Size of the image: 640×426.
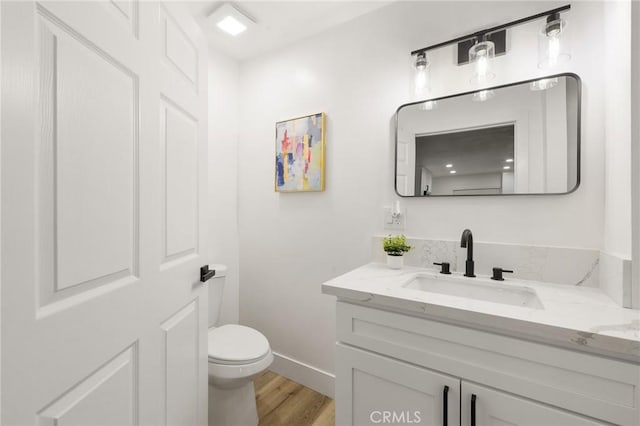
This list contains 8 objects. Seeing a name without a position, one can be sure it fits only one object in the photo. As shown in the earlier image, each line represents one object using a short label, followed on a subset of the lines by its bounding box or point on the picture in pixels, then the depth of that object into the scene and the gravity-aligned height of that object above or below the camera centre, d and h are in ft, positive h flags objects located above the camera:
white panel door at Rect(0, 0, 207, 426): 1.57 -0.01
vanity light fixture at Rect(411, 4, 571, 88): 3.76 +2.51
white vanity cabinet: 2.39 -1.65
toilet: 4.34 -2.50
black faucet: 4.00 -0.52
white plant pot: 4.66 -0.83
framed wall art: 5.82 +1.27
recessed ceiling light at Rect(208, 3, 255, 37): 5.14 +3.72
